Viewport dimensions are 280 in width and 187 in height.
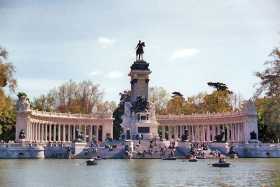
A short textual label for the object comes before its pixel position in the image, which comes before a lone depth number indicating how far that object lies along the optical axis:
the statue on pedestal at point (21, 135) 88.12
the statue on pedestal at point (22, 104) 95.44
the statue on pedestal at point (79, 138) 82.29
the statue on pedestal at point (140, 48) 97.31
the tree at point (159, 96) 129.89
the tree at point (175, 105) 122.12
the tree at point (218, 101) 115.06
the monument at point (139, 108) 92.56
